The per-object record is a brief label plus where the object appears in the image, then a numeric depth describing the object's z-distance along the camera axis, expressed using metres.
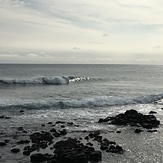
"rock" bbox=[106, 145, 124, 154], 16.98
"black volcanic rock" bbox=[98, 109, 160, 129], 24.46
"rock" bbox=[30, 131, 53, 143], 18.91
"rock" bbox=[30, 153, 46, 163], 15.30
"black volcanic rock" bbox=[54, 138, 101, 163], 15.28
